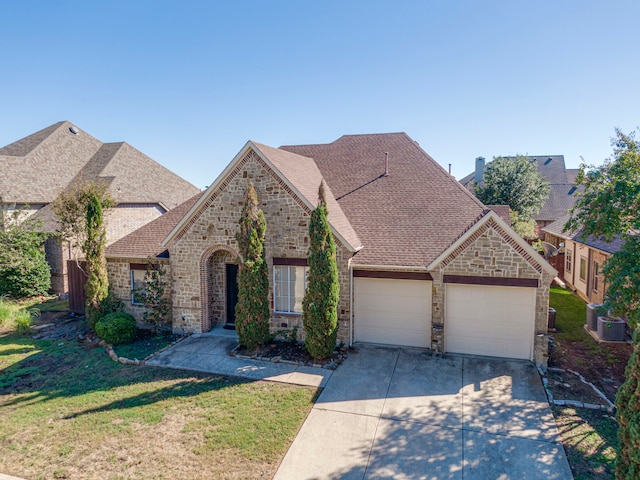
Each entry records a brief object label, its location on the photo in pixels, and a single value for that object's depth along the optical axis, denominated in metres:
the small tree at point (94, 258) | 14.57
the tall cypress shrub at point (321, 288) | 11.78
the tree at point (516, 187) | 26.25
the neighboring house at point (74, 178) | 22.05
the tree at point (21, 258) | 19.50
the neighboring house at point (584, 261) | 17.33
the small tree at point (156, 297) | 14.94
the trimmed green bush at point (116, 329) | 13.57
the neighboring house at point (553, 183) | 37.03
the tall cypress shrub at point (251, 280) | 12.31
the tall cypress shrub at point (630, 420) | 5.43
